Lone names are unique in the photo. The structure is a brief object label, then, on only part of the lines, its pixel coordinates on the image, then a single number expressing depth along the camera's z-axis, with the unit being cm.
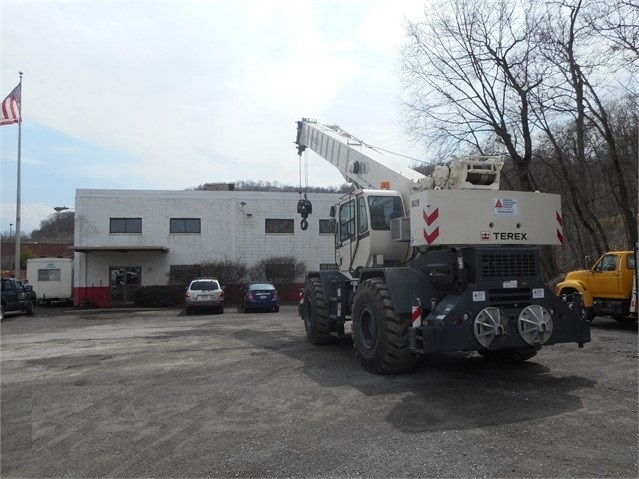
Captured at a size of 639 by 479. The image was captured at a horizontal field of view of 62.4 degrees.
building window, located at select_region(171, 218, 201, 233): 3397
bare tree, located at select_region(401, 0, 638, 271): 2139
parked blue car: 2597
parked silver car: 2506
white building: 3297
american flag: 2689
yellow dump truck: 1412
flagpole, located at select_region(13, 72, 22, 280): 3100
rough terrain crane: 734
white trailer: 3325
